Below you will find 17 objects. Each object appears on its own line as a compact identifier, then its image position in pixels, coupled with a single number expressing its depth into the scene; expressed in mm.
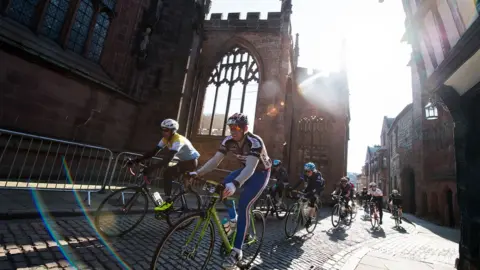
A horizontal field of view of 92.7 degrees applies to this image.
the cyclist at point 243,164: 2823
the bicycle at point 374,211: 10344
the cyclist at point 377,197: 11141
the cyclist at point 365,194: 16306
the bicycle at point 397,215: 12029
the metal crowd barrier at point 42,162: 5605
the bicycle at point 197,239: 2291
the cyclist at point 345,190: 10016
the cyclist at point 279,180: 8491
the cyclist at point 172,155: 4037
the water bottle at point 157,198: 3564
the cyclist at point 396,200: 12023
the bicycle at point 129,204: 3664
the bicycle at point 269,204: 8087
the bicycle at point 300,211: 6137
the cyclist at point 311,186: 6523
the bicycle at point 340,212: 8740
